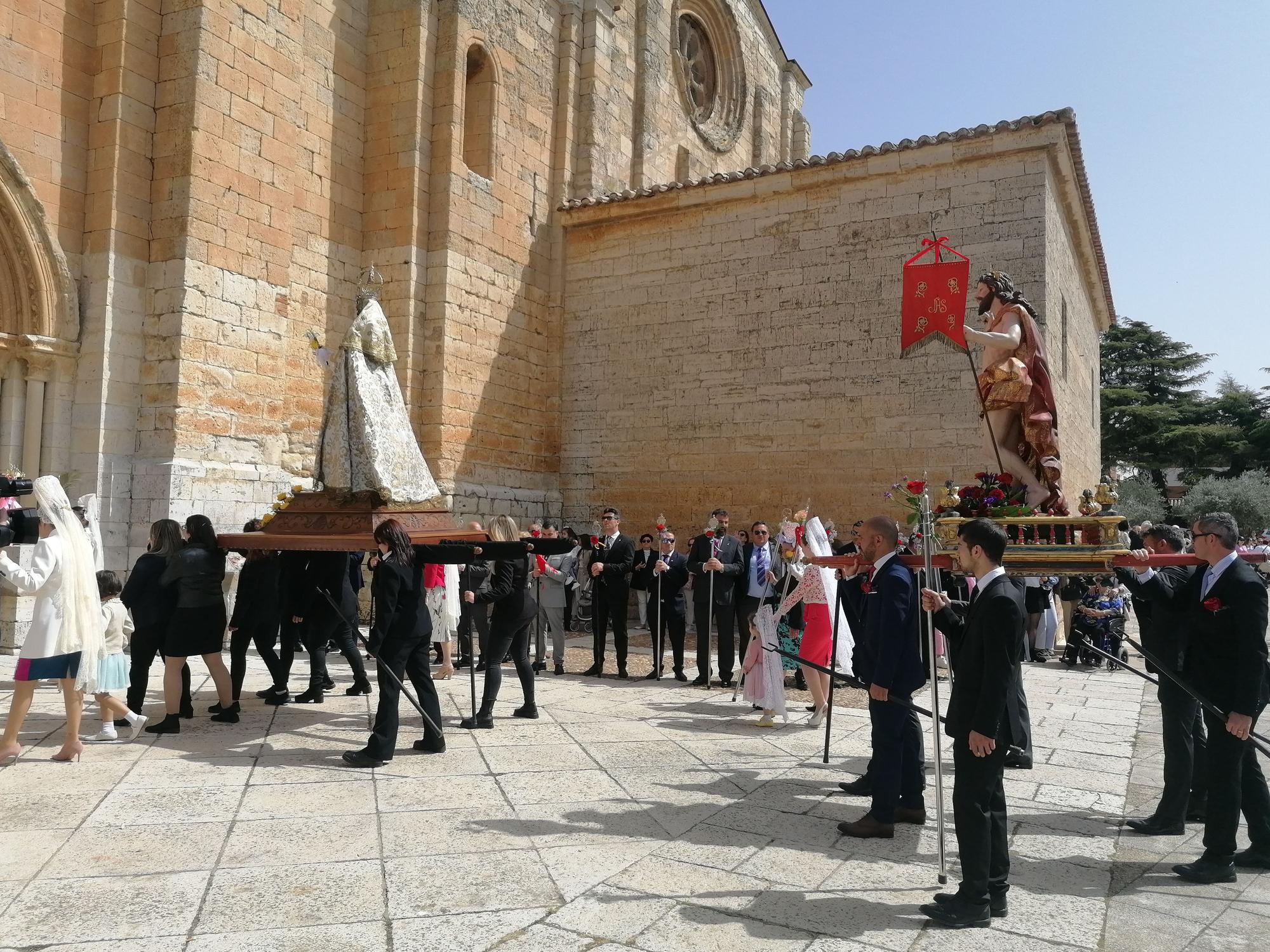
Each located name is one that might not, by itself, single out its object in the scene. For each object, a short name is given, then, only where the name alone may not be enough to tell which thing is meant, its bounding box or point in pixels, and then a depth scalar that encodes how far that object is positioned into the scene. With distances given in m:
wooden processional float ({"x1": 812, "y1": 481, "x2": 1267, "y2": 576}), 4.98
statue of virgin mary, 6.50
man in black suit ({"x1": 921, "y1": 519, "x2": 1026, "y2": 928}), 3.59
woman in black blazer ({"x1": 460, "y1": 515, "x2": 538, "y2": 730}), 6.87
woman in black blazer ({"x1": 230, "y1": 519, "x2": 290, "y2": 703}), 7.57
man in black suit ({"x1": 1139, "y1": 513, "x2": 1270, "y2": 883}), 4.12
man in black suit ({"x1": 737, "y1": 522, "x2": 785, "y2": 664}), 9.08
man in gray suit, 9.98
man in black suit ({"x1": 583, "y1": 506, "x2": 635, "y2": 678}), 9.77
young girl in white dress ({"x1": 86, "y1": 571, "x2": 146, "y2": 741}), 6.03
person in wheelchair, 11.45
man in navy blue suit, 4.63
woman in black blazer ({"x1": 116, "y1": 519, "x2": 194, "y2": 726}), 6.54
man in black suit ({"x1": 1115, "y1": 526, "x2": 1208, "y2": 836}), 4.79
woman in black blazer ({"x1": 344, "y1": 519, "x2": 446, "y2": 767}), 5.78
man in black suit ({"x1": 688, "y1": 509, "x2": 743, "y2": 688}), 9.16
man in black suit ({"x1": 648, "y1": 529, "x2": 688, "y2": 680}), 9.62
